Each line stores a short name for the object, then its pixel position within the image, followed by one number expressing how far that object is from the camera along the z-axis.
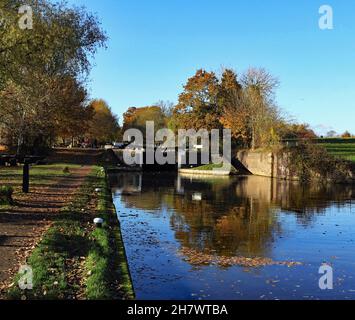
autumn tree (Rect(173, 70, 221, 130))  58.84
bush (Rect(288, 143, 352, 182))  44.00
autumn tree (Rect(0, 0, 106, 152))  17.36
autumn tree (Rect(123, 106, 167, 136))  93.38
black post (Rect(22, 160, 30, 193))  20.12
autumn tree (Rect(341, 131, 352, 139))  99.28
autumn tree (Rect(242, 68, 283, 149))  50.62
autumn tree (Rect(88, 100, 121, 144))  86.75
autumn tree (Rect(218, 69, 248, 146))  54.72
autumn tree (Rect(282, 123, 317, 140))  50.06
